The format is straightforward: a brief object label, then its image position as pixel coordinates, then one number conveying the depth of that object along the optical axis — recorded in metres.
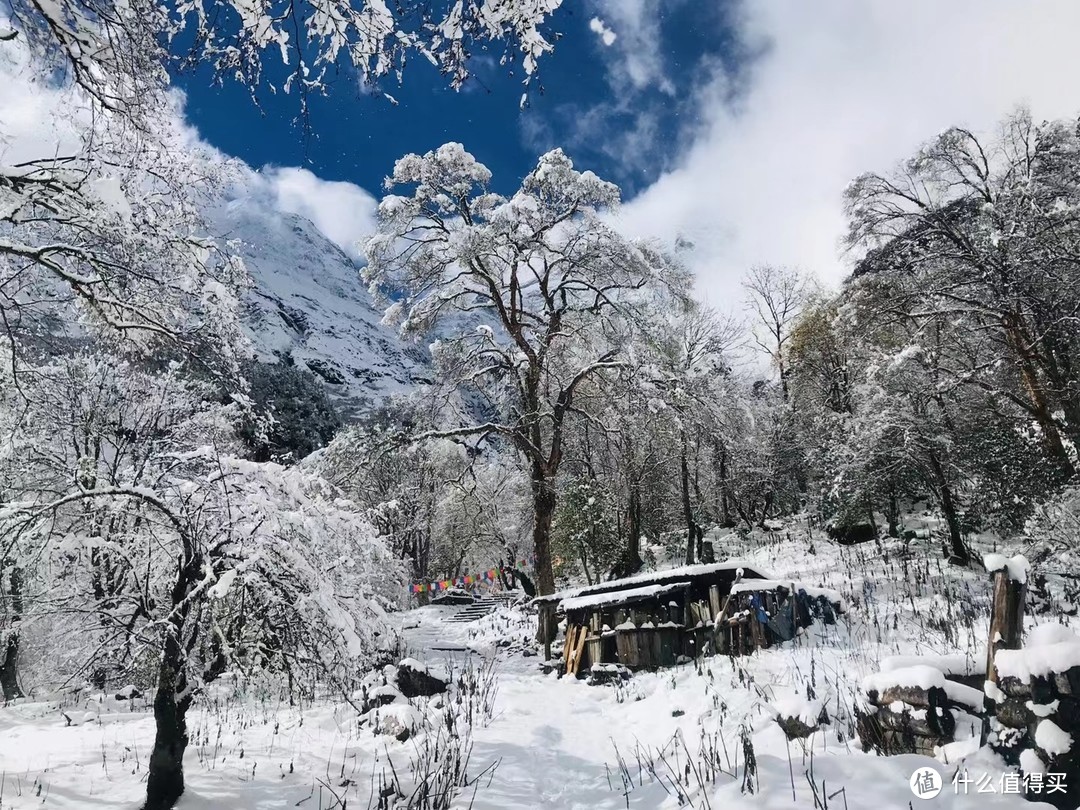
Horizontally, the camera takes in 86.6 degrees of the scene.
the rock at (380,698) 6.86
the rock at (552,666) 9.95
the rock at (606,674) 8.43
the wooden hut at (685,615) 8.05
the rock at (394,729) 5.86
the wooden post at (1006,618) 3.62
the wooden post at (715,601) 8.88
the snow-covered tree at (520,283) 11.73
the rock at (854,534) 16.96
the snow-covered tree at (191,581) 4.26
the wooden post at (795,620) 7.98
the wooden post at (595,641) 9.13
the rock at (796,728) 4.44
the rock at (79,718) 7.99
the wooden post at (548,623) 11.34
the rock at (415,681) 7.78
